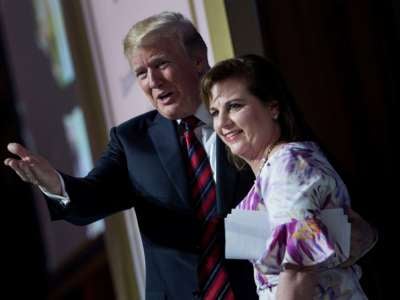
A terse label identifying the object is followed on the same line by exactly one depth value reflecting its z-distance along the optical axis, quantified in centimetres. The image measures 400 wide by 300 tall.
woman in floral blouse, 375
